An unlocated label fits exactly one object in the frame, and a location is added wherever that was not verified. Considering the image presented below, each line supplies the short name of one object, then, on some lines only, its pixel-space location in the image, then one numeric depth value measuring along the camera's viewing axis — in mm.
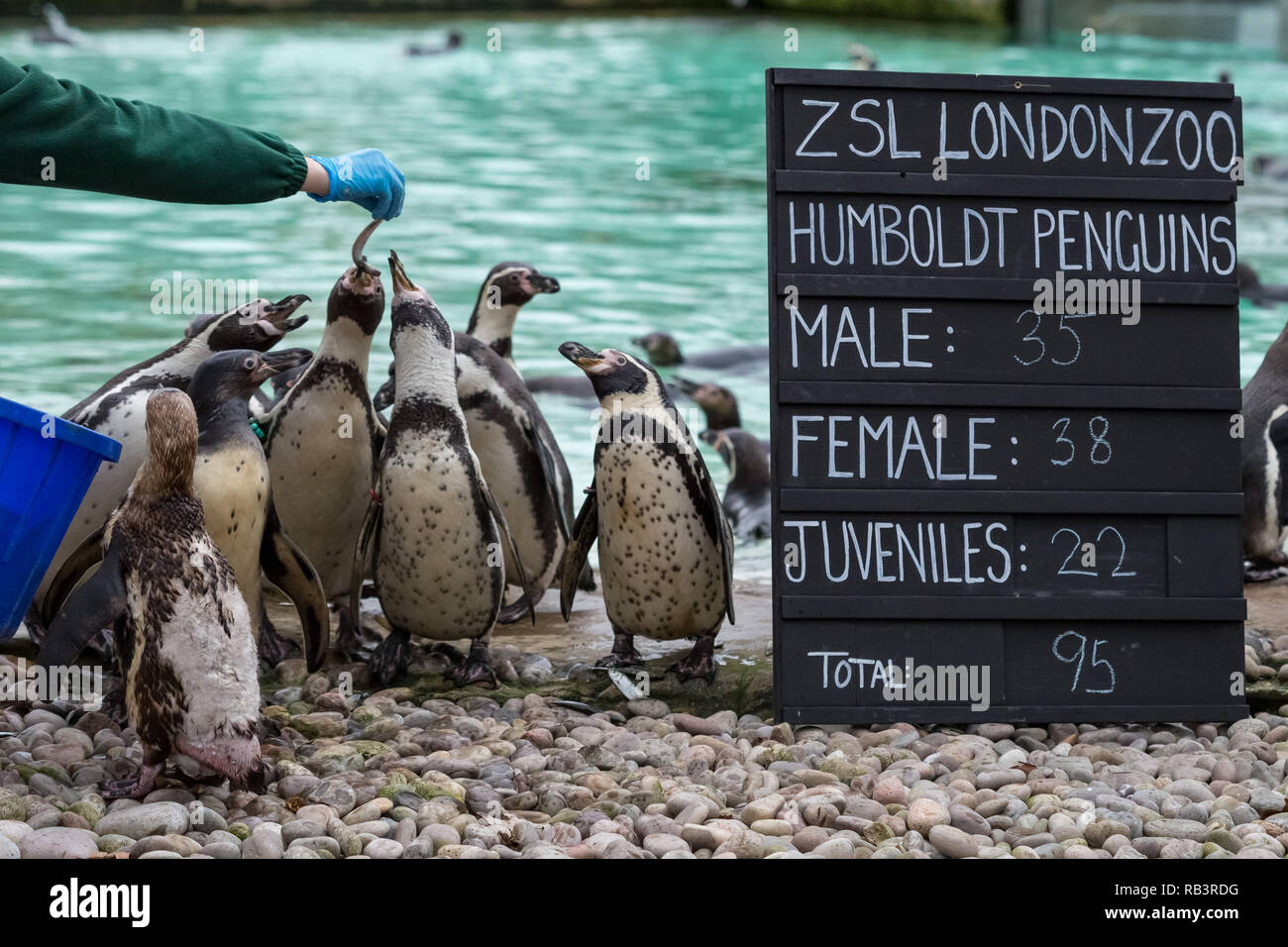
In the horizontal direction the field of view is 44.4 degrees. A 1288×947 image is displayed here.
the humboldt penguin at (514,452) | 4359
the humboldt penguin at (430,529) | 3826
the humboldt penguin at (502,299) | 4996
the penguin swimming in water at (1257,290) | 9992
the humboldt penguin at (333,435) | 4125
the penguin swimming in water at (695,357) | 9094
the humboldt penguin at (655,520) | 3824
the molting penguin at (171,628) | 2973
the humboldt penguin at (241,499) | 3479
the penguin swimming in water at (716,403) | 7453
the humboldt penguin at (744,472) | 6656
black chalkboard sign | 3520
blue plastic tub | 3129
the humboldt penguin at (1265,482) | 4910
